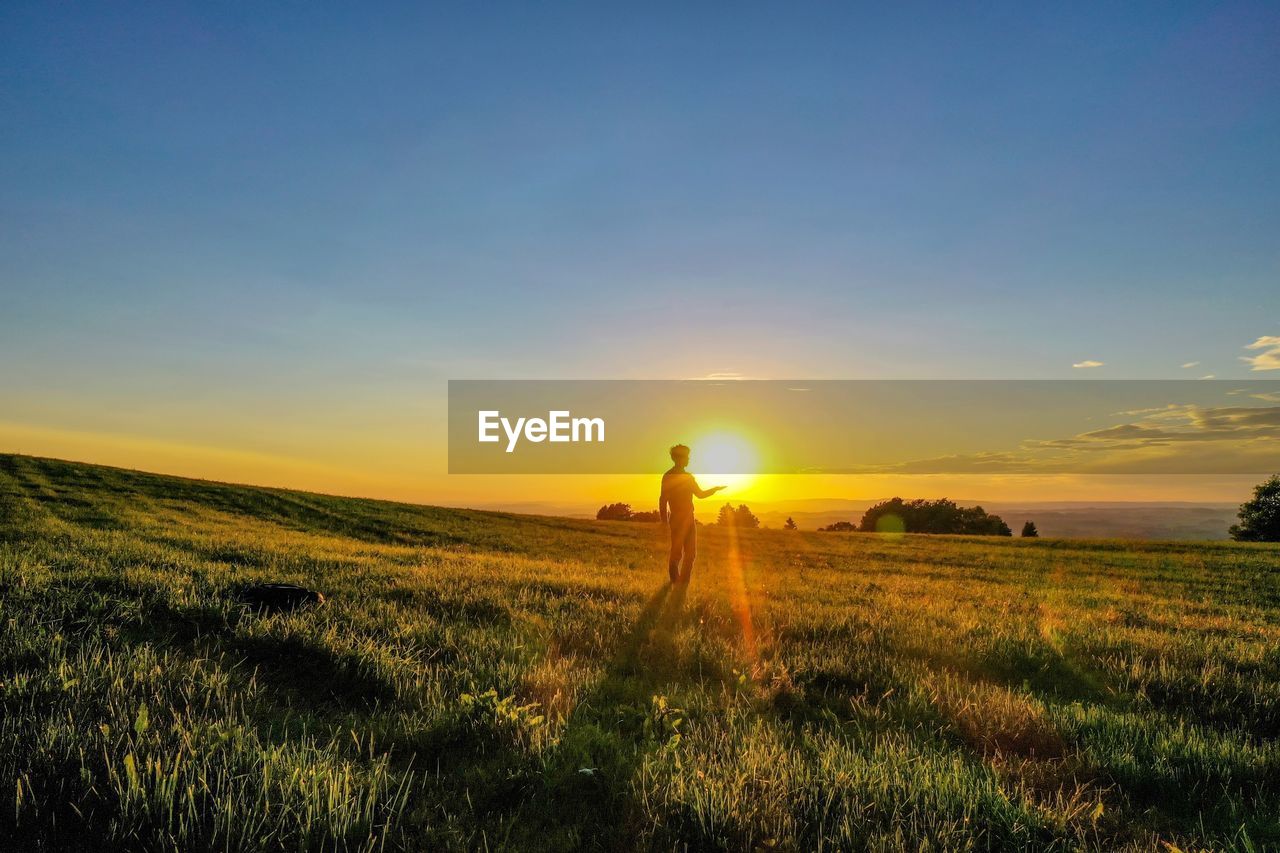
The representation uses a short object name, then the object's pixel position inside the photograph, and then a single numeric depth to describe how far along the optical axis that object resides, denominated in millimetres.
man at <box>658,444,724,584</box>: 12523
